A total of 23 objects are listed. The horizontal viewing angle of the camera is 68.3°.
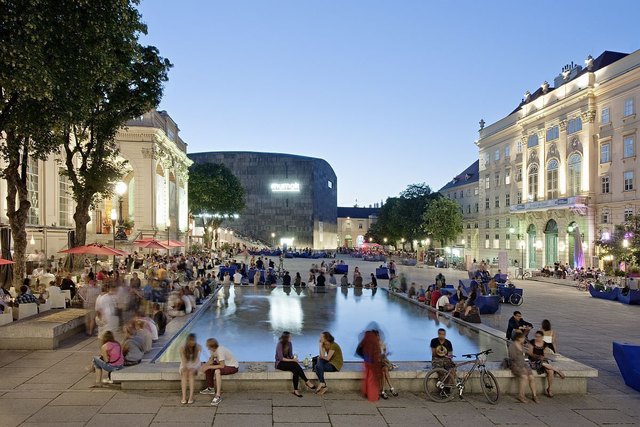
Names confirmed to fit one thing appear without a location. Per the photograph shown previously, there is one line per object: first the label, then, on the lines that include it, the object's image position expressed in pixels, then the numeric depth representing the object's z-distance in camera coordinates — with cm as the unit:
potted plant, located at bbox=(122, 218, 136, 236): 4331
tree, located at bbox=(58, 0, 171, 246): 1323
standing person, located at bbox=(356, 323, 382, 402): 871
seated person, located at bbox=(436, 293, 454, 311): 1853
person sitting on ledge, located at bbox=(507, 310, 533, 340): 1162
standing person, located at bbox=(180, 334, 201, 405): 841
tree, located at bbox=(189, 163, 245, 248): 7094
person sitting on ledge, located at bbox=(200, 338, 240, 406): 869
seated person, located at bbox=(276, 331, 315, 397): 898
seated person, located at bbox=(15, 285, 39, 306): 1360
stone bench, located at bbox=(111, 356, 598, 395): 903
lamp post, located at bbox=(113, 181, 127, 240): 2225
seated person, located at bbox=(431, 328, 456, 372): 891
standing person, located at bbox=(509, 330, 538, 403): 885
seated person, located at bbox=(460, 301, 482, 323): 1589
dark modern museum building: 11344
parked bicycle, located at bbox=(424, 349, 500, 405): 871
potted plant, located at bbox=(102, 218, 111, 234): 4797
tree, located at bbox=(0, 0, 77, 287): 1150
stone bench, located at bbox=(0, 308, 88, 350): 1163
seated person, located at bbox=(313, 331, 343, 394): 906
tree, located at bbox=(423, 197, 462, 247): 5971
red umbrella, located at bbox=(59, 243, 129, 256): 2043
